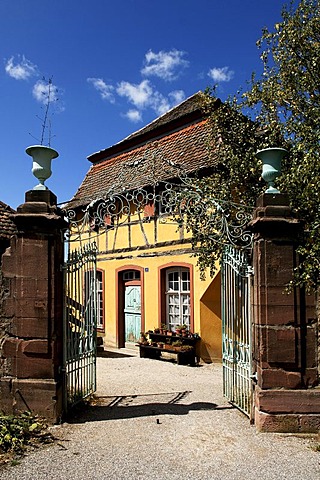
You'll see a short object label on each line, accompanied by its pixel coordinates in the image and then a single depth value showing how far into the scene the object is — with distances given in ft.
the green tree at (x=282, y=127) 20.29
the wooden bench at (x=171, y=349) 32.99
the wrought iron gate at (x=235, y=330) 18.60
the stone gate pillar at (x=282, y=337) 16.20
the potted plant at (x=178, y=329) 34.83
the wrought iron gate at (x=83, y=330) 18.83
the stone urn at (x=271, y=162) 17.42
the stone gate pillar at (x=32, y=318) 17.17
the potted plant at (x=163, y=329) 36.18
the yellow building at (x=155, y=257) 34.01
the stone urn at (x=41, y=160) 18.01
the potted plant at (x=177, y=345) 33.53
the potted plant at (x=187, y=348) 32.93
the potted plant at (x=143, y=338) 37.73
